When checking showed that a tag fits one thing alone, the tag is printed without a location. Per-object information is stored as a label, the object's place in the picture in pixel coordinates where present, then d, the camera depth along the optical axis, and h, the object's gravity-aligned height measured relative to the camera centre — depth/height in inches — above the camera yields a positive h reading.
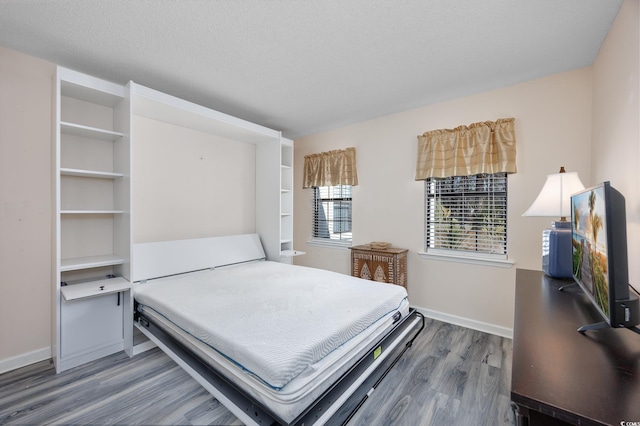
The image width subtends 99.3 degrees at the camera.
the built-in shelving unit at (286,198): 157.2 +7.3
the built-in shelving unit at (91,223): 84.3 -5.4
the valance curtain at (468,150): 106.7 +26.2
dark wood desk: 26.0 -18.7
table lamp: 74.8 -0.2
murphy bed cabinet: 122.0 +23.9
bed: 50.3 -28.5
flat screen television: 36.9 -6.9
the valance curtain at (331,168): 154.9 +25.4
